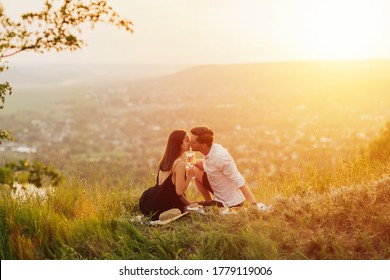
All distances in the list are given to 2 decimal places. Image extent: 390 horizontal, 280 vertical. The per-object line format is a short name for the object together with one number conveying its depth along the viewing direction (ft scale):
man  22.79
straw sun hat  21.22
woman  22.24
